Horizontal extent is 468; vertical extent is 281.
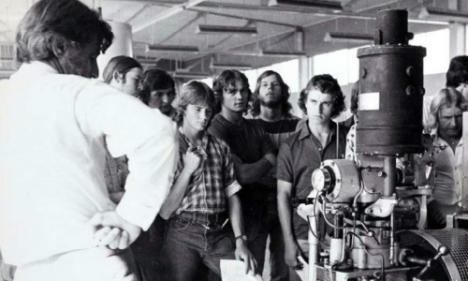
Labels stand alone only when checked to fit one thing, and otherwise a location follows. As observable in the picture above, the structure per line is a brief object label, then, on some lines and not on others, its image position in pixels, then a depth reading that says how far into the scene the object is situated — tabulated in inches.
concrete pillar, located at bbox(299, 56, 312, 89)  433.4
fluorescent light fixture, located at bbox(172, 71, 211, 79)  550.3
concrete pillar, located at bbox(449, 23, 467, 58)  321.7
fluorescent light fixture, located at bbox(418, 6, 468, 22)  253.3
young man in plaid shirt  91.6
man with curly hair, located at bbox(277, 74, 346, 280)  104.9
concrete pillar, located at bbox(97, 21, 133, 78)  130.7
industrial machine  67.0
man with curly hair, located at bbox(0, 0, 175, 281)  49.0
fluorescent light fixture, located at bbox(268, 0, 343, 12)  221.5
